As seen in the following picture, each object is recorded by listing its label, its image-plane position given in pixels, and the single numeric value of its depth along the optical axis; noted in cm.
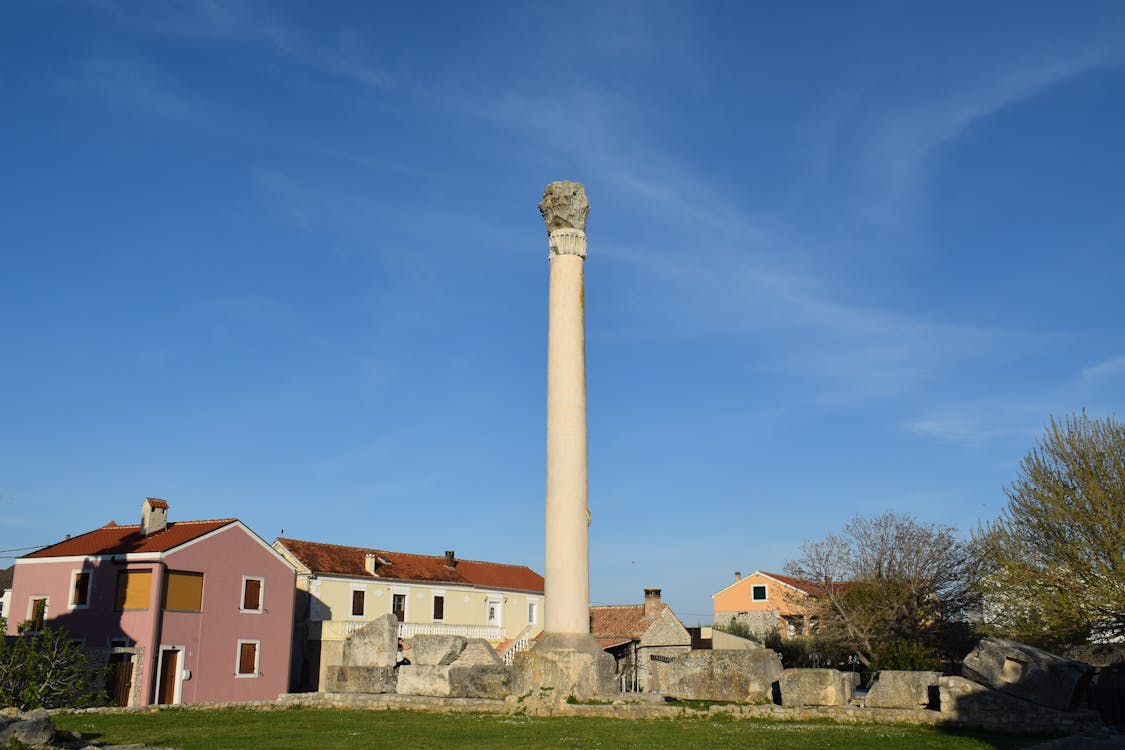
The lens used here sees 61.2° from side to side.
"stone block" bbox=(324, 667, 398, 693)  2391
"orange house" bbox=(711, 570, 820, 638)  5997
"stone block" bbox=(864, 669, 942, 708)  1780
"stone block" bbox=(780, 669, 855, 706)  1838
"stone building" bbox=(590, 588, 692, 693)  4525
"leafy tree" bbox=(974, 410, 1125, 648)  2542
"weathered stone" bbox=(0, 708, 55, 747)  1377
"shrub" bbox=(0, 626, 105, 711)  2167
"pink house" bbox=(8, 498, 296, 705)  3259
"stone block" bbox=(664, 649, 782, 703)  1988
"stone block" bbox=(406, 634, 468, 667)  2405
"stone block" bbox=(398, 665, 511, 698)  2166
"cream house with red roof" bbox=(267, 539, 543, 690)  4159
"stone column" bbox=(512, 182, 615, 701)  2038
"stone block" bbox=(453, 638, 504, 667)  2316
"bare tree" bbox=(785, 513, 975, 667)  3616
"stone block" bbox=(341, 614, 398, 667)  2584
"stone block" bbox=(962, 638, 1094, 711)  1652
